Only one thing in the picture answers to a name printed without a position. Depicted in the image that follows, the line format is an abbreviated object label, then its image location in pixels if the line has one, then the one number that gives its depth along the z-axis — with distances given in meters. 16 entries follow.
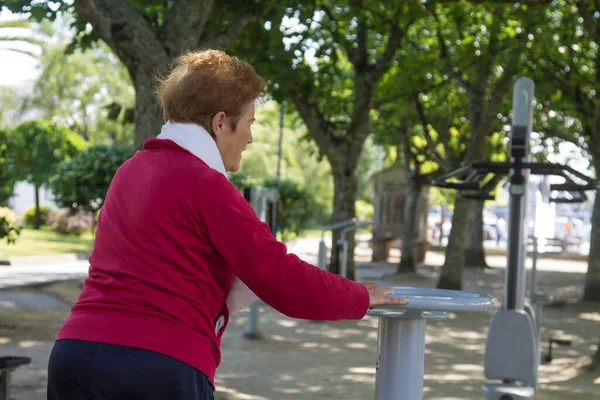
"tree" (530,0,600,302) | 16.84
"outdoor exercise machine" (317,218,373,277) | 12.28
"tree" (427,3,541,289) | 15.79
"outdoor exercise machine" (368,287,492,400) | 2.53
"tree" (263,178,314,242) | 24.91
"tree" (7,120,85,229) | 31.59
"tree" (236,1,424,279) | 14.15
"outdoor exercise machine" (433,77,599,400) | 6.01
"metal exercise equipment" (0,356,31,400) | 4.58
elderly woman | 2.14
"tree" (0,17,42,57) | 24.19
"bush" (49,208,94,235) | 29.53
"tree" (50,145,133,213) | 19.73
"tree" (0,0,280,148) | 6.81
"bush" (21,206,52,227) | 32.16
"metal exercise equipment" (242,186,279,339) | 11.03
